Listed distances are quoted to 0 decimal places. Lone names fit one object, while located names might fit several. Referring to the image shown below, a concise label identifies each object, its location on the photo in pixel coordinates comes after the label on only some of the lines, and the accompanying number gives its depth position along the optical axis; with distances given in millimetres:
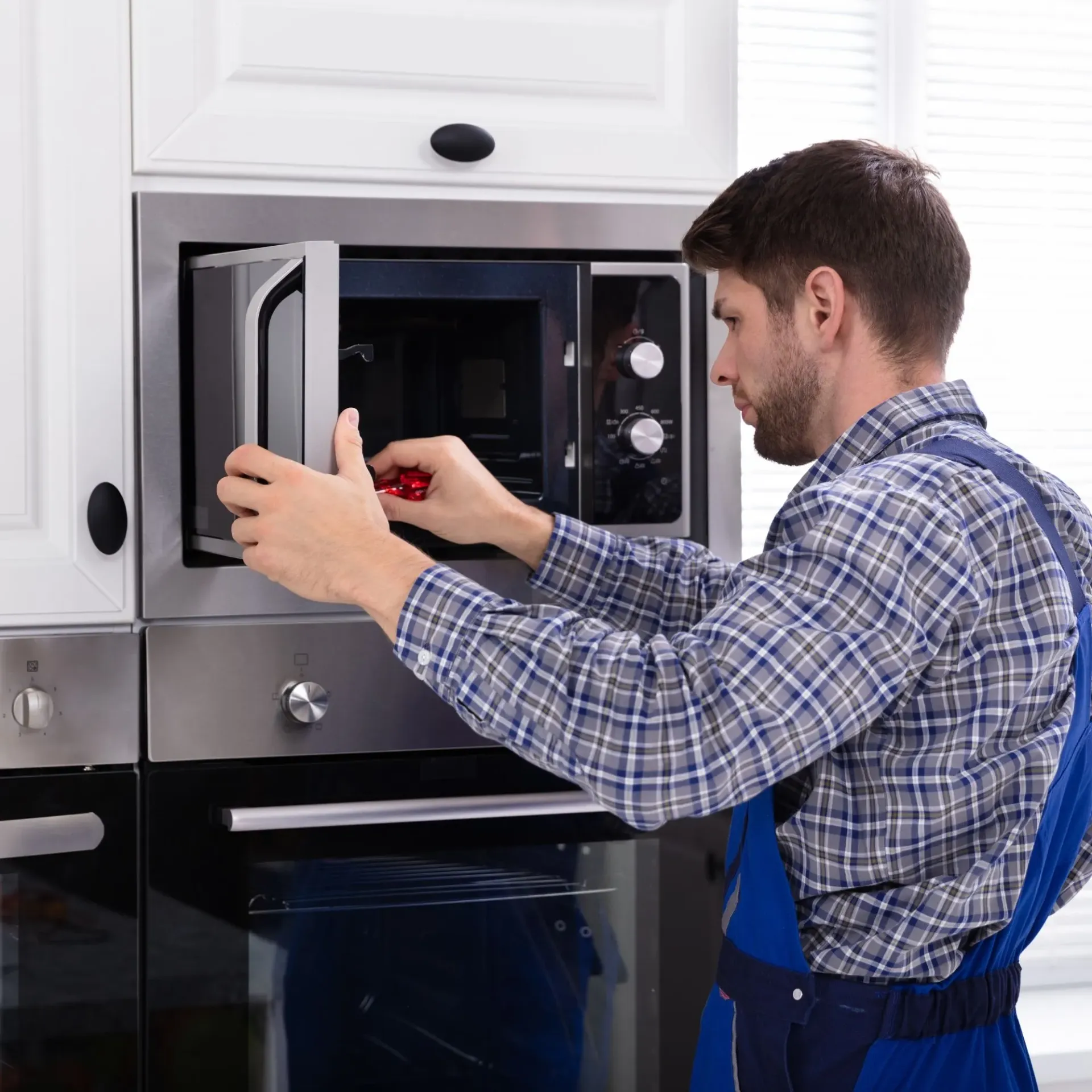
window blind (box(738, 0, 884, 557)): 3423
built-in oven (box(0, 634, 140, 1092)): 2690
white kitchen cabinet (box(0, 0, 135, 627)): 2713
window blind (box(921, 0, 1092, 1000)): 3473
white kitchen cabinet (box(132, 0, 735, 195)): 2744
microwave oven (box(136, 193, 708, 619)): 2744
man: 2422
